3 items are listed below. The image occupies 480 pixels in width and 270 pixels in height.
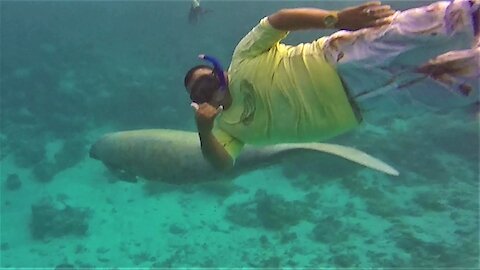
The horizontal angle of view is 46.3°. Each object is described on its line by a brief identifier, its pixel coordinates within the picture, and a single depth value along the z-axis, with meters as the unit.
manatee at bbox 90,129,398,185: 6.83
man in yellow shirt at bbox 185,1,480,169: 2.76
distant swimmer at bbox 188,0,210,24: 8.81
